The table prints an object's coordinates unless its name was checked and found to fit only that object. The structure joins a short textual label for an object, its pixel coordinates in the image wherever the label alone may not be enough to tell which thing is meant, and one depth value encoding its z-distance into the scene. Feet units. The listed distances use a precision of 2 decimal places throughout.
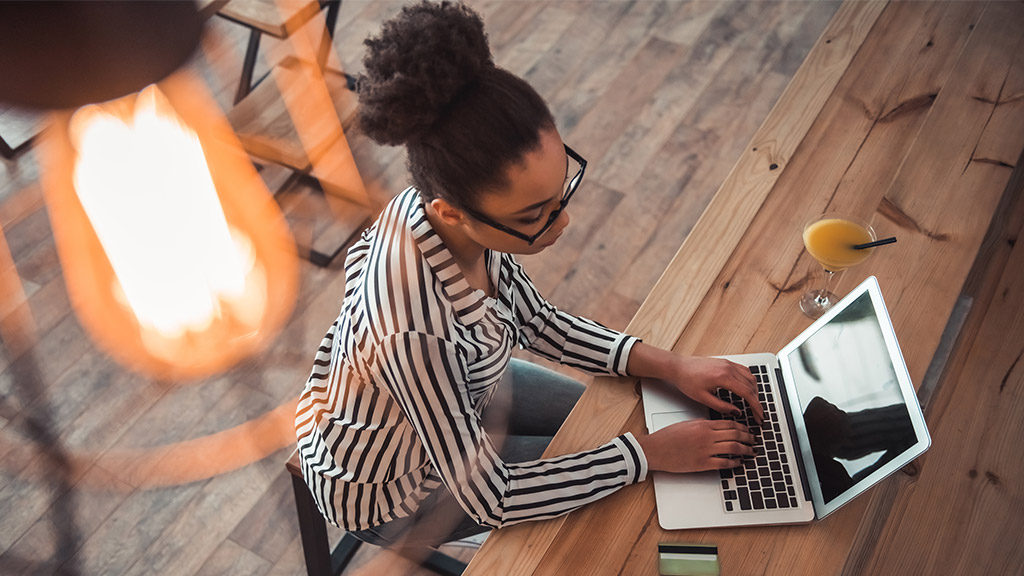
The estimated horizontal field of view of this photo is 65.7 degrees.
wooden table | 3.72
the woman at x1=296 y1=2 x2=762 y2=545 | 3.22
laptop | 3.49
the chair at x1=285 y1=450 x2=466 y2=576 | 4.92
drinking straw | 4.27
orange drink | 4.45
